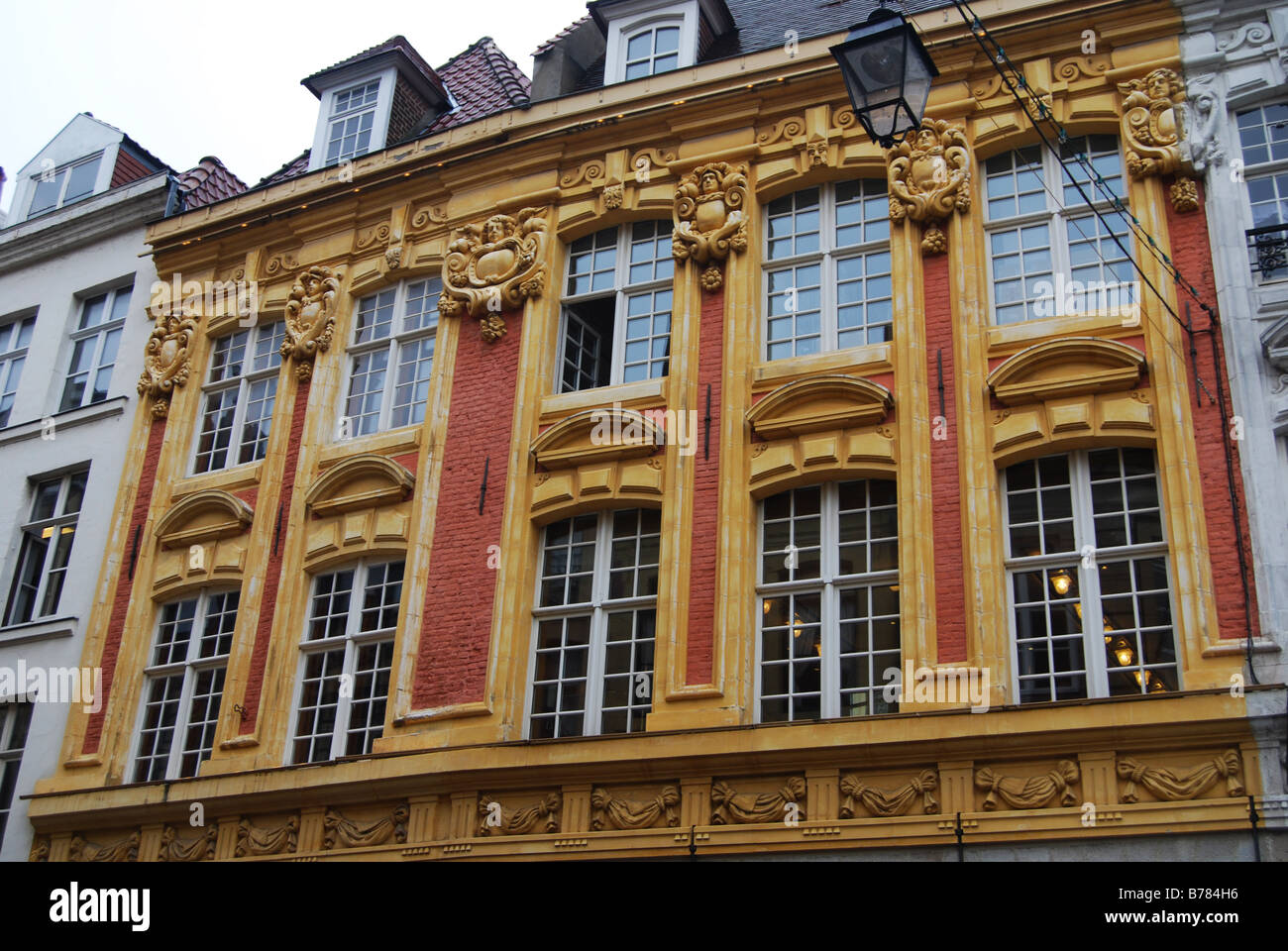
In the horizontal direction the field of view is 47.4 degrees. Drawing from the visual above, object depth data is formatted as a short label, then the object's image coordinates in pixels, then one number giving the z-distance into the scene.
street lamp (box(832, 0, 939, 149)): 10.83
